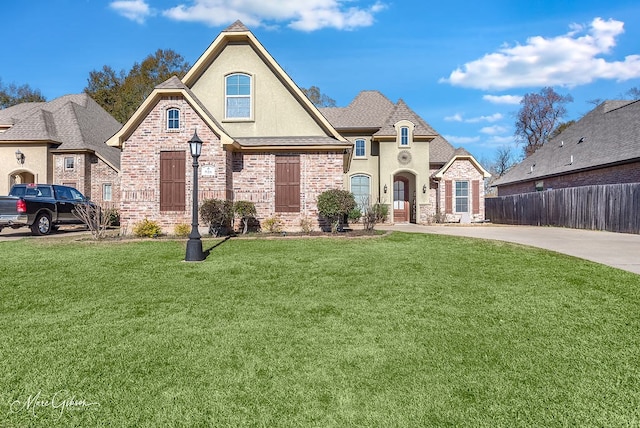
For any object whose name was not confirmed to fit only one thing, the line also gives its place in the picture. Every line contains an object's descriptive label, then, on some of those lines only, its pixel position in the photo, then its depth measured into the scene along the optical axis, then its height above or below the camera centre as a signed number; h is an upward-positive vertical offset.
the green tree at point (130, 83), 35.78 +13.69
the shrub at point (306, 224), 13.59 -0.49
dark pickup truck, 12.96 +0.22
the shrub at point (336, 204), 12.70 +0.27
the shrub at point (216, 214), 12.16 -0.08
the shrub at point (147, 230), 12.27 -0.63
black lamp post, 8.08 -0.41
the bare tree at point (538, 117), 41.41 +11.33
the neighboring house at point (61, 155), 21.41 +3.56
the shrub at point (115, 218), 18.25 -0.32
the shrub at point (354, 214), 13.41 -0.10
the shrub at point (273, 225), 13.48 -0.51
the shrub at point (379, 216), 13.18 -0.22
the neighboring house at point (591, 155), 18.45 +3.52
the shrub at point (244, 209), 12.81 +0.10
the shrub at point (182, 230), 12.40 -0.64
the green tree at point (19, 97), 39.74 +13.27
